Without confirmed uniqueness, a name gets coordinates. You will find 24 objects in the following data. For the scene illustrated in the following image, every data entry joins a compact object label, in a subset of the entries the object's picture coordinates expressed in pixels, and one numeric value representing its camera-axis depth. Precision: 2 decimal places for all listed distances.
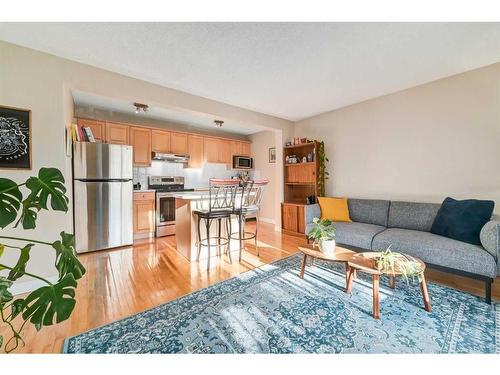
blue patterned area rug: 1.40
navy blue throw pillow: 2.20
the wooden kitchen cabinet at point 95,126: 3.63
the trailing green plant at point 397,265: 1.72
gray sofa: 1.93
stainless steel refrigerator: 3.20
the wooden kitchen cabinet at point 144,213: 3.89
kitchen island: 2.89
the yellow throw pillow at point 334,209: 3.44
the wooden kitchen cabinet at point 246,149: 5.84
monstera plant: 0.93
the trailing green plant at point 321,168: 4.06
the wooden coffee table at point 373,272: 1.70
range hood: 4.33
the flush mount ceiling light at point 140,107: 3.42
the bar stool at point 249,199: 2.88
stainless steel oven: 4.14
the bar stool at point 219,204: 2.63
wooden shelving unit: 4.04
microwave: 5.61
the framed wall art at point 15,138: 1.96
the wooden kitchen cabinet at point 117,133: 3.85
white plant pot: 2.16
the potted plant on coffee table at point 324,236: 2.17
